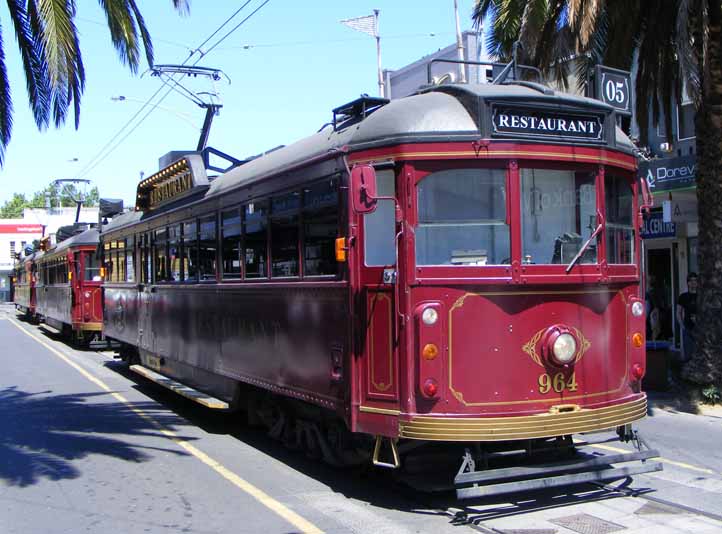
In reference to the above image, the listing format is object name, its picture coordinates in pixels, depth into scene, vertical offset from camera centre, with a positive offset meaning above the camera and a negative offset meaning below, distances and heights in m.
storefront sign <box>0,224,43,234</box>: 76.75 +5.48
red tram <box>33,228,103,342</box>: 22.89 -0.08
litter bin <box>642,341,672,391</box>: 12.33 -1.52
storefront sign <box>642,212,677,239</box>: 18.03 +0.96
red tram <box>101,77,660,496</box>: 6.20 -0.01
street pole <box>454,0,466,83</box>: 23.80 +7.25
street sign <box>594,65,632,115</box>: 9.91 +2.35
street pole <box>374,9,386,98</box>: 28.09 +8.20
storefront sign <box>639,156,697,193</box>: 14.92 +1.84
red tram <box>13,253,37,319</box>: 36.97 +0.02
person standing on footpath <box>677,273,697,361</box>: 13.53 -0.70
